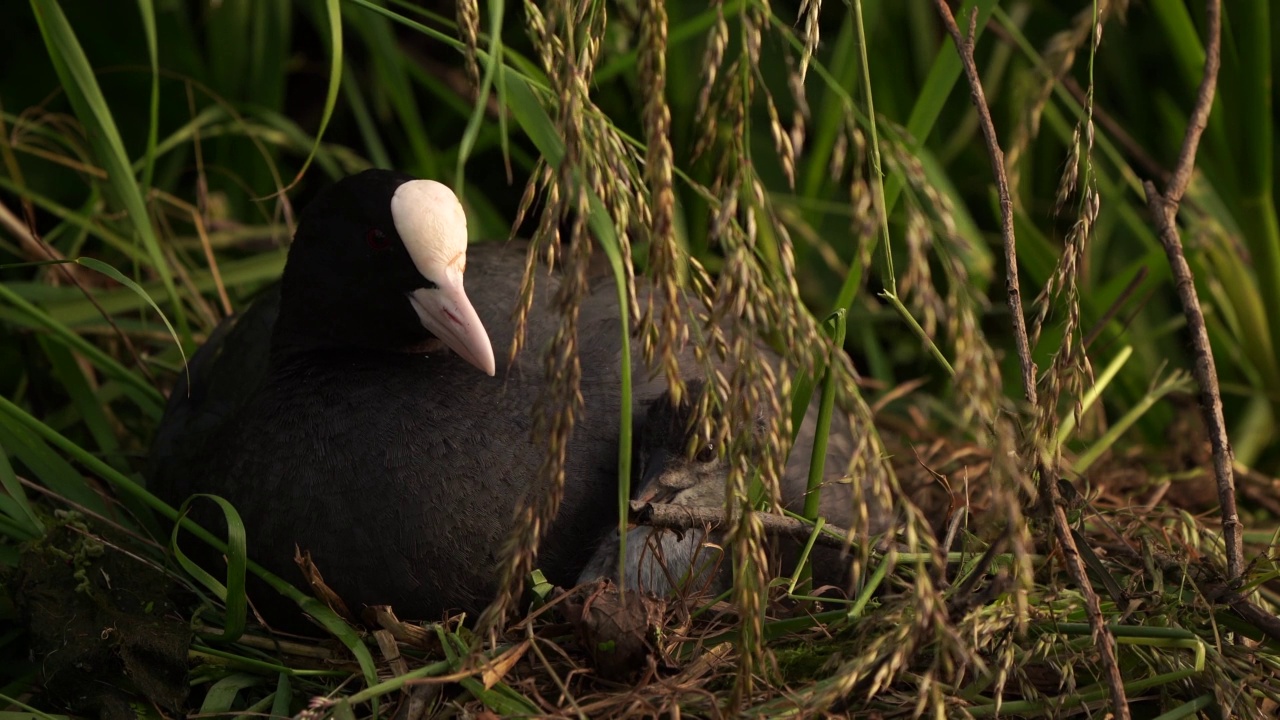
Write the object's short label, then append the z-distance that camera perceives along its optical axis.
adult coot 4.72
